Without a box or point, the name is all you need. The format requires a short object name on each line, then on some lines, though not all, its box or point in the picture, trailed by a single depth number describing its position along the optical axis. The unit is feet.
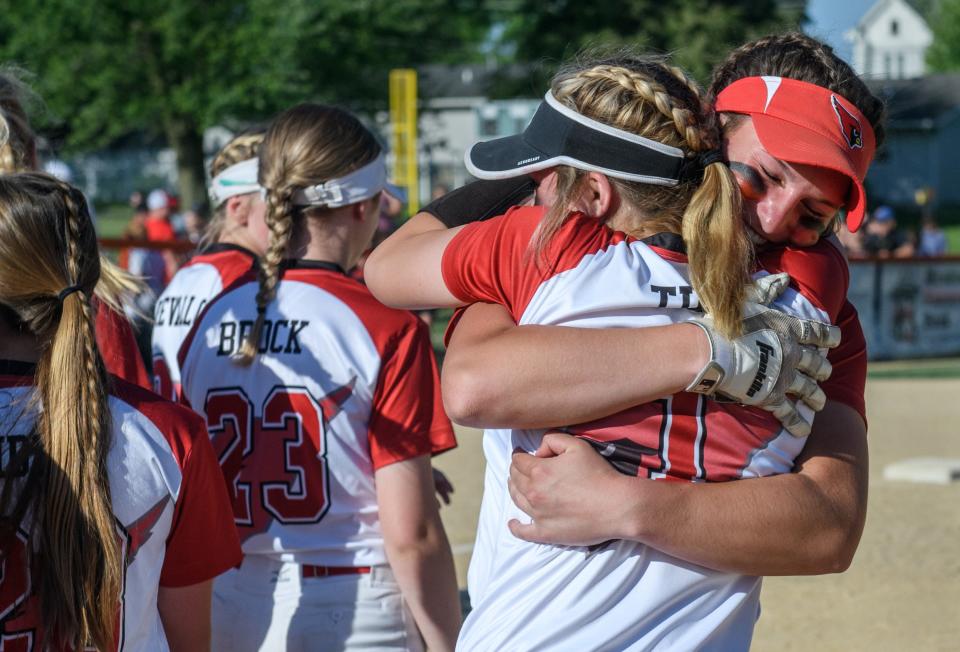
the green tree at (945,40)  238.48
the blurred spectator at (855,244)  57.52
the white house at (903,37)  286.25
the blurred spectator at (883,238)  61.57
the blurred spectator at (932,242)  76.64
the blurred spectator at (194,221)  58.70
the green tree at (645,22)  129.49
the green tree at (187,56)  100.83
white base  27.45
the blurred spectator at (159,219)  49.24
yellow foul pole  83.20
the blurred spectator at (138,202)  57.67
